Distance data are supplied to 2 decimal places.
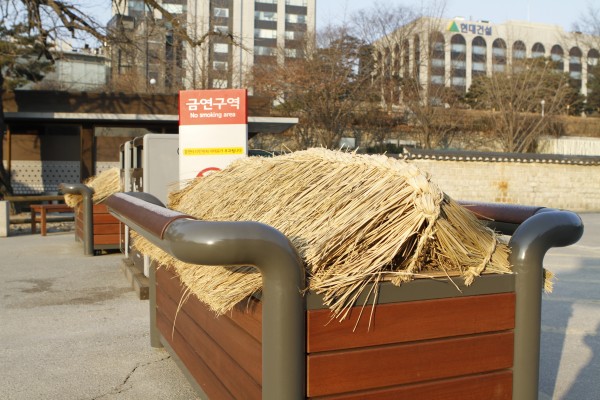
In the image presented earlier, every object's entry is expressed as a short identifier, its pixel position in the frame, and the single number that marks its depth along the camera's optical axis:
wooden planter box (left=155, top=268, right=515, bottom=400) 2.31
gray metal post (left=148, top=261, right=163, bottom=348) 4.92
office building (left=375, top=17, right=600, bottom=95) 38.06
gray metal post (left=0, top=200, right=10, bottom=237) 13.70
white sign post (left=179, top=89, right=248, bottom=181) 6.50
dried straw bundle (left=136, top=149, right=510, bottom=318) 2.31
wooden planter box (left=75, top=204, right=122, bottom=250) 10.58
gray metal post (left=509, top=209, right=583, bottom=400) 2.63
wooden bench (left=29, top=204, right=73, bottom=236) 13.64
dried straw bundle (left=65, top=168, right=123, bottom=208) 10.09
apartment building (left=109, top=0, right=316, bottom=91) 18.03
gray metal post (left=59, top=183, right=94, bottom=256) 10.34
